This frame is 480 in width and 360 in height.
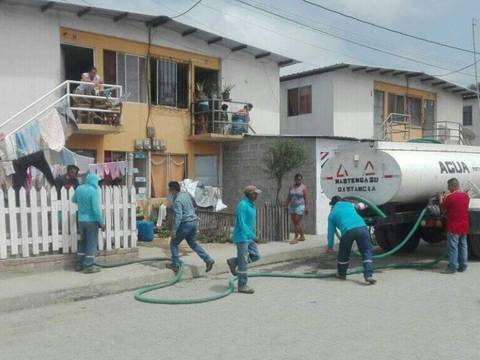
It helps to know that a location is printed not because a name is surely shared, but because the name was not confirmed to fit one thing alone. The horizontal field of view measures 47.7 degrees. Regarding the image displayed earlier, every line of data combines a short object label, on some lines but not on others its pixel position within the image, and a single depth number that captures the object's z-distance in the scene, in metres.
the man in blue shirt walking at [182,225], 9.21
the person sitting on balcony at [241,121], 17.59
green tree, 14.26
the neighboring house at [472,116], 35.12
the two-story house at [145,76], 13.84
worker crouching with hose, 9.05
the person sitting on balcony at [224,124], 17.19
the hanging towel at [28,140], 11.77
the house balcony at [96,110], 13.78
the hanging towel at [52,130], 12.18
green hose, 7.71
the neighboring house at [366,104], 22.84
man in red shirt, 9.96
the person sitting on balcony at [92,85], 14.05
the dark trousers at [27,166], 10.88
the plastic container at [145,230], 13.53
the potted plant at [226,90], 17.86
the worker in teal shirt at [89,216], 9.20
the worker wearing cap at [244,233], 8.39
